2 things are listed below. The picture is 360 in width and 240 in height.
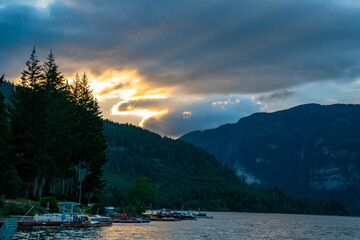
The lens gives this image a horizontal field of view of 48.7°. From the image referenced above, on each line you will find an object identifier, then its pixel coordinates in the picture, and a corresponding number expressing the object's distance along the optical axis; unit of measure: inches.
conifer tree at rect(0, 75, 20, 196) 2755.9
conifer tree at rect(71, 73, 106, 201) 3806.6
